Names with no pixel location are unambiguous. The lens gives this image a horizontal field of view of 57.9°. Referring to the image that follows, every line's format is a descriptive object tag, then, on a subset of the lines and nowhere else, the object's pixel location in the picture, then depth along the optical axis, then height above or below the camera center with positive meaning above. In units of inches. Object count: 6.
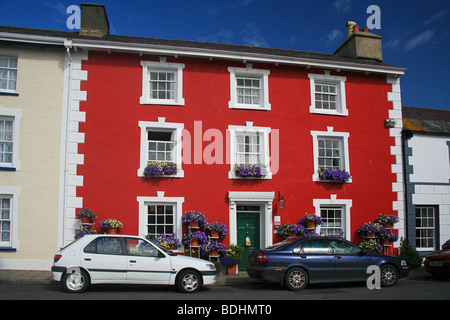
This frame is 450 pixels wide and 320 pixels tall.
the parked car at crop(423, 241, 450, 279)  500.1 -75.3
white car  391.5 -59.9
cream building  514.0 +69.7
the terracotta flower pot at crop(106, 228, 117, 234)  515.5 -34.0
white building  628.7 +27.3
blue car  427.2 -64.0
